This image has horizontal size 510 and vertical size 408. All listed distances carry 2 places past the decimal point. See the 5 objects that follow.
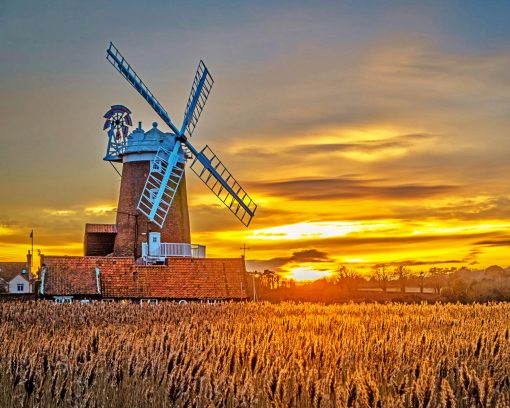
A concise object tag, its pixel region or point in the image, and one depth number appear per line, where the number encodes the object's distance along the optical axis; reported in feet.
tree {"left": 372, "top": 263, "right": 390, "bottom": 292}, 264.93
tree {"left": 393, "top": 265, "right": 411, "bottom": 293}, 238.58
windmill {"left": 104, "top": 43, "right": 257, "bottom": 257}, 138.41
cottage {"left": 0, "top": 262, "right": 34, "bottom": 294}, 294.05
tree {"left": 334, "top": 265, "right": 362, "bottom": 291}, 281.21
